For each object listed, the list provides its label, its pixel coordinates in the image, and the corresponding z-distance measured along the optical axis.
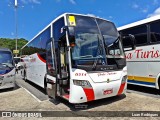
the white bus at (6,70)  6.20
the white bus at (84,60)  3.70
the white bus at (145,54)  4.69
